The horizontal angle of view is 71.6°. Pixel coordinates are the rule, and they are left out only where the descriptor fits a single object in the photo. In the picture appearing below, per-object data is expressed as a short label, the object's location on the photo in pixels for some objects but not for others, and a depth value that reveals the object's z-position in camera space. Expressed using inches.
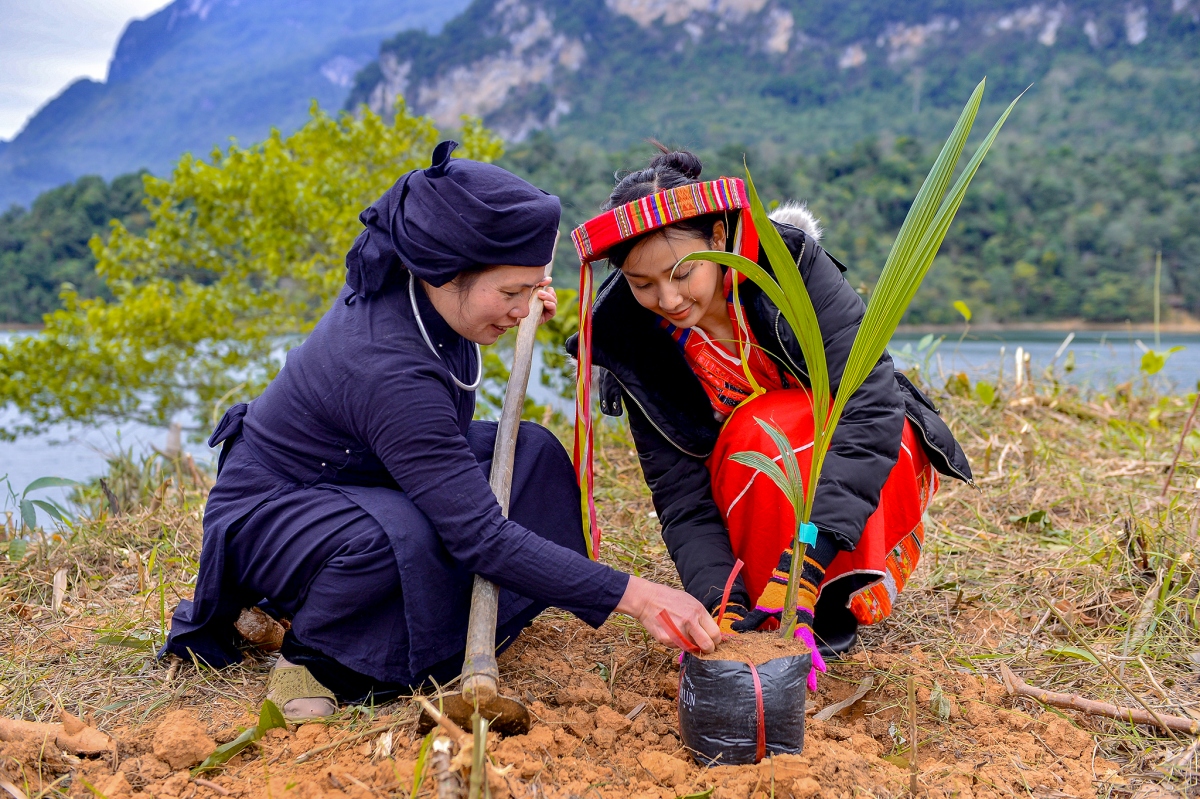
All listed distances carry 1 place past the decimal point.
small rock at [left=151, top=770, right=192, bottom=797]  52.9
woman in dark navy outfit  58.9
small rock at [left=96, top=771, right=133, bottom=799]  52.0
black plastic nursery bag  53.4
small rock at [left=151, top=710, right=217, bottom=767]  55.6
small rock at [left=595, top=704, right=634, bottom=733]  60.9
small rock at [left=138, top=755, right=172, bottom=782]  54.4
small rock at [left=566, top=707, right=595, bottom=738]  60.3
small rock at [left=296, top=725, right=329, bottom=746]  58.5
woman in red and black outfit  64.7
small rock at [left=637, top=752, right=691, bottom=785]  53.1
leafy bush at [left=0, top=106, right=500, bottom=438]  334.6
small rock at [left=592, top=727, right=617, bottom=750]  58.9
